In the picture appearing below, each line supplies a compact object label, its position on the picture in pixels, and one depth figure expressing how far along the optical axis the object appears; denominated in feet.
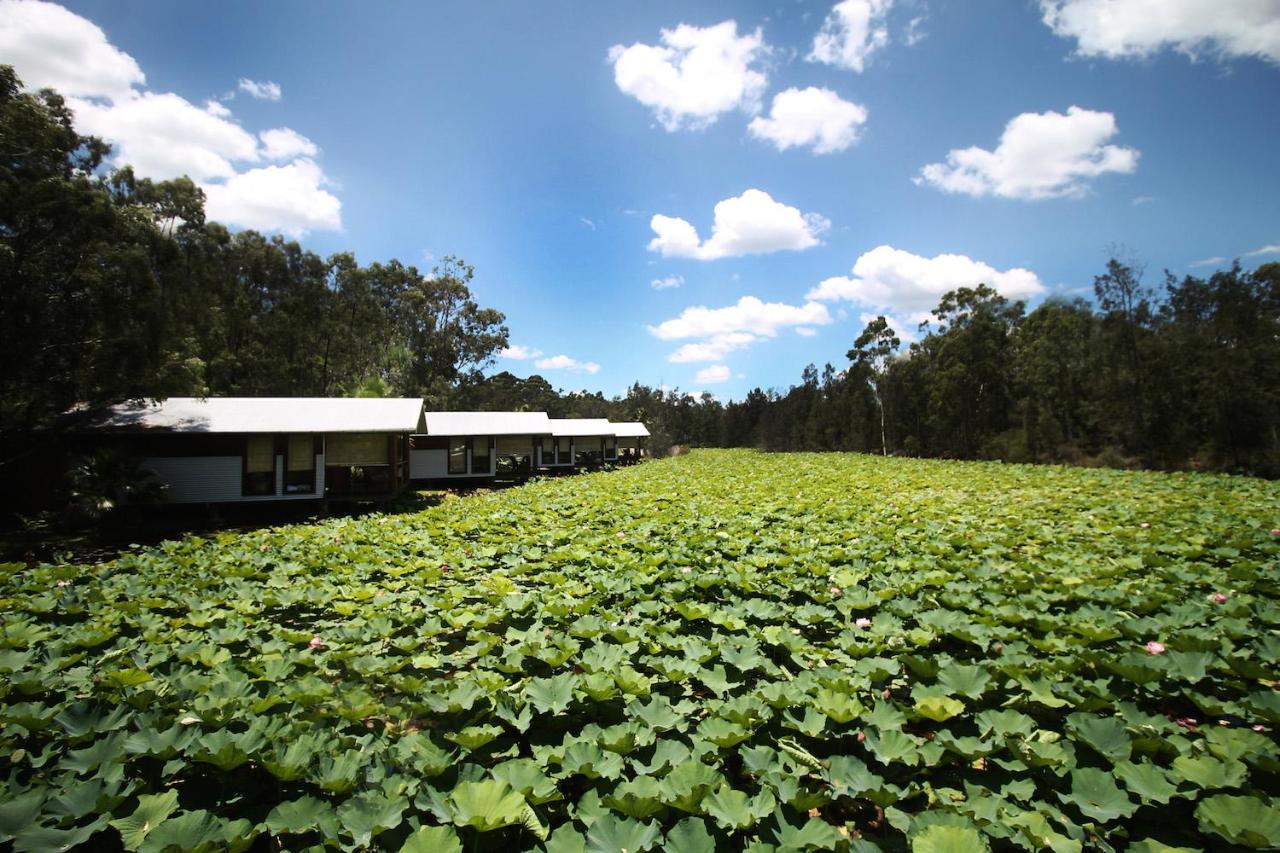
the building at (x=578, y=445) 100.32
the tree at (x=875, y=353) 146.10
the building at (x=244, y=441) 45.91
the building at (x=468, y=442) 74.90
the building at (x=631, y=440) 126.52
